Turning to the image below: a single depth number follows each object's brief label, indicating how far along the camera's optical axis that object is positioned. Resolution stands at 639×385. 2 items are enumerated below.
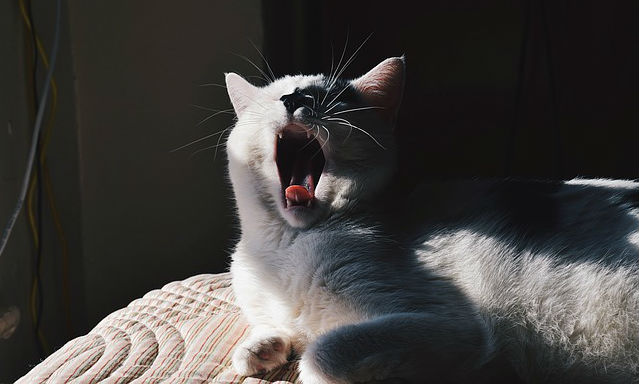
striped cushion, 0.89
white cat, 0.79
